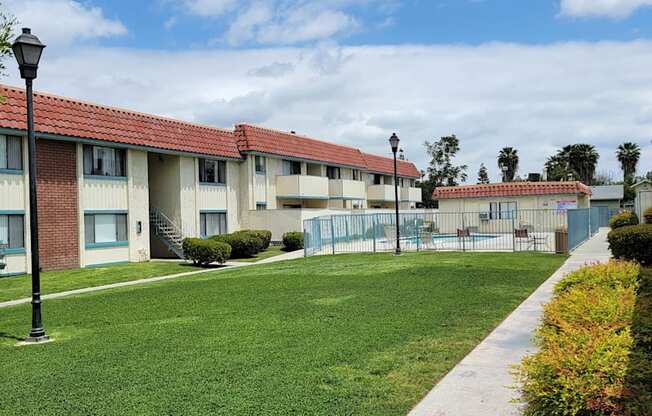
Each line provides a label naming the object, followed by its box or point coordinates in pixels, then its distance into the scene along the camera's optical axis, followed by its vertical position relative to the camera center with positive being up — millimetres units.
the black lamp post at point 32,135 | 9031 +1415
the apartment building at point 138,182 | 21219 +1814
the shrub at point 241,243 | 27484 -1252
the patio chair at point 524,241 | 24270 -1424
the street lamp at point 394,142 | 22398 +2717
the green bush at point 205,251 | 24547 -1404
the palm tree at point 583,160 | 81438 +6427
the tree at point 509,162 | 82562 +6567
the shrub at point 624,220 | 27580 -776
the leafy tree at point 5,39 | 10727 +3456
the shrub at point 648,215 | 23969 -510
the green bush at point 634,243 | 15086 -1036
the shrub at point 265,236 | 29453 -1016
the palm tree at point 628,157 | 82500 +6647
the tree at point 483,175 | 92444 +5426
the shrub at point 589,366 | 3812 -1162
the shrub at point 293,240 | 30391 -1315
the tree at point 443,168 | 68625 +4949
